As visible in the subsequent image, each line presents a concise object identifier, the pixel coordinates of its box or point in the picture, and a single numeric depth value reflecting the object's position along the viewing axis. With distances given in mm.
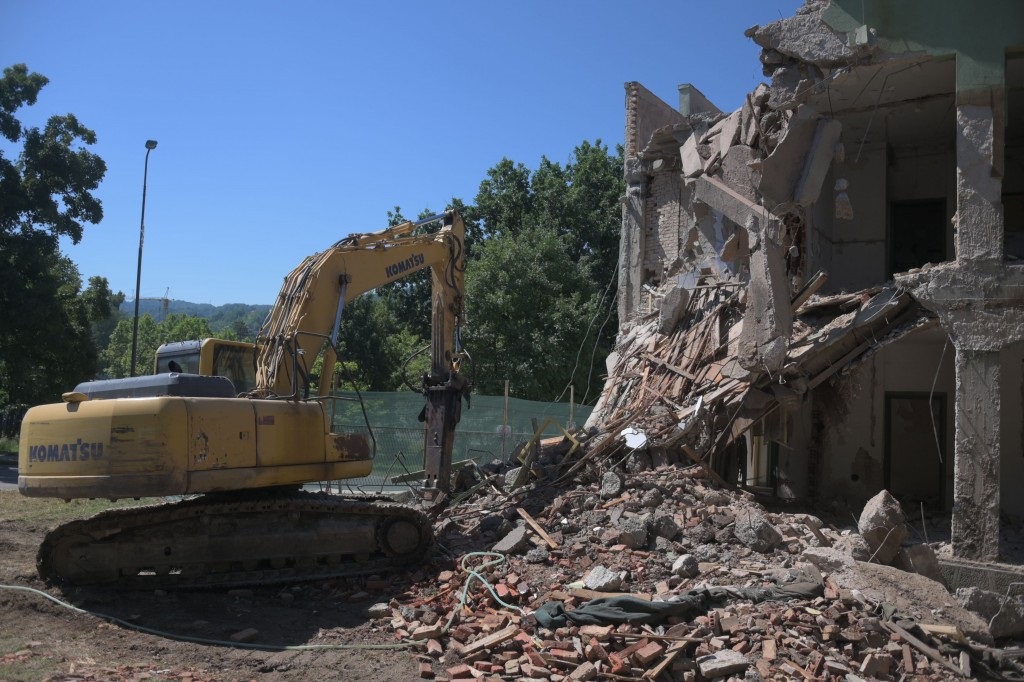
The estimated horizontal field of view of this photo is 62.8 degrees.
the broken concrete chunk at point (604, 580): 7812
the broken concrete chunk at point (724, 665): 6328
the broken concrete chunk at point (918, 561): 8391
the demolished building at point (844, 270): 9375
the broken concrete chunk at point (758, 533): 8648
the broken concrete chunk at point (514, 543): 9078
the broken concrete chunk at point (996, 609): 8102
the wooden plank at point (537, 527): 9102
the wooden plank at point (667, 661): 6359
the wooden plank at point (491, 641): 6973
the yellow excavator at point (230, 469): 7883
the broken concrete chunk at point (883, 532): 8195
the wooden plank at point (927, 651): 6798
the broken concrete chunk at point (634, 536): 8773
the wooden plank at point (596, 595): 7477
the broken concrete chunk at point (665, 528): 8930
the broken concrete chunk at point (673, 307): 13305
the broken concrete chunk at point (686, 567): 8055
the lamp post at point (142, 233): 24819
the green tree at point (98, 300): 24906
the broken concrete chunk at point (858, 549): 8164
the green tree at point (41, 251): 23125
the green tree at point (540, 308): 24969
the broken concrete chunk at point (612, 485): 10000
